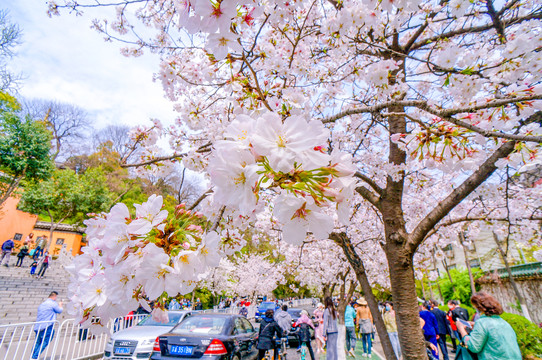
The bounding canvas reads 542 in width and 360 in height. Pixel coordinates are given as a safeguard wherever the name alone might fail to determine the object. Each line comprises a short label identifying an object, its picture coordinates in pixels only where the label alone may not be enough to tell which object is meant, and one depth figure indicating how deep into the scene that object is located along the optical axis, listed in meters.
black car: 4.77
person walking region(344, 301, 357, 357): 9.22
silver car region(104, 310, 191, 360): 5.57
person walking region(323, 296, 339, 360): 6.70
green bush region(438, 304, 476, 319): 11.58
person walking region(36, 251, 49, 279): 14.92
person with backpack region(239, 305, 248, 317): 16.57
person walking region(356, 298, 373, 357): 8.38
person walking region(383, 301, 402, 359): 7.25
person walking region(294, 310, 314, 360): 7.33
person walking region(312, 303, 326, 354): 8.36
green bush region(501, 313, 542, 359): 6.23
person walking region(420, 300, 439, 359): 6.77
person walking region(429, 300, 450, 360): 7.14
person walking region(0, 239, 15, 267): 15.32
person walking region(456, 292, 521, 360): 2.67
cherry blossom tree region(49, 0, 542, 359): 0.81
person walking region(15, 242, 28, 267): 15.99
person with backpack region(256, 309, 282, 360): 6.37
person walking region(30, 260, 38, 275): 14.95
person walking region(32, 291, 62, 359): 5.35
